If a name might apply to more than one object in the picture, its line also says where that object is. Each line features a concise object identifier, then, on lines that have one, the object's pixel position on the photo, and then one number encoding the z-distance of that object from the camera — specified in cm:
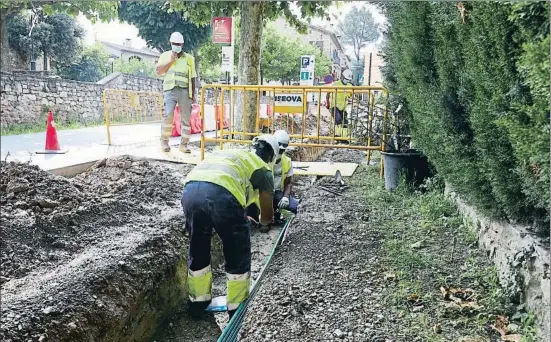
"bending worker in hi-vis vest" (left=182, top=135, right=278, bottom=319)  310
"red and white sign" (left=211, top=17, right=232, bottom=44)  880
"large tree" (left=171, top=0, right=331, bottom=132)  955
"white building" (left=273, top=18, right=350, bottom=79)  4469
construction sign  744
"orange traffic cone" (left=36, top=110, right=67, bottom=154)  764
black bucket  579
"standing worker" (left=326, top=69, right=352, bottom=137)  1033
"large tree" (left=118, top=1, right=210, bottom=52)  1136
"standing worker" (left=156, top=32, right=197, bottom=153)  730
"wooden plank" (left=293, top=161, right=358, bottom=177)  698
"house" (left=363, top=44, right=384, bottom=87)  2576
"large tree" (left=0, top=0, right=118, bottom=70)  490
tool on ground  591
